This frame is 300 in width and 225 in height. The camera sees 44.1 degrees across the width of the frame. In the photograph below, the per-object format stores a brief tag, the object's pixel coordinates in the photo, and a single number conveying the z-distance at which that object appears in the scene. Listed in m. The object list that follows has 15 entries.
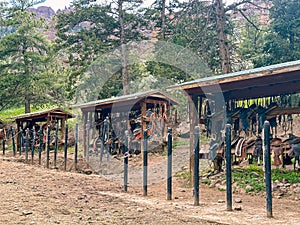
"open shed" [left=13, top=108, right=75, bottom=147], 19.69
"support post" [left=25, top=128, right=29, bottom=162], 14.43
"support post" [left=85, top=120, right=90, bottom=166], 14.50
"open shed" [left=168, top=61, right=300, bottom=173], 7.51
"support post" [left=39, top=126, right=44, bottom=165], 13.29
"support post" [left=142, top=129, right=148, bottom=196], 7.52
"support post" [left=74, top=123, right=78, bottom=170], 11.83
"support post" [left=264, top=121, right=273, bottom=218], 5.39
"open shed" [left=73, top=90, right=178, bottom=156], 14.91
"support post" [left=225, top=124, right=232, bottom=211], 5.91
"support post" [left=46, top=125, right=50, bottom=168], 12.52
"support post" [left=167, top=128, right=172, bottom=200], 6.95
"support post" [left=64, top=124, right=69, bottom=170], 11.80
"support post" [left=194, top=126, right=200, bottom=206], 6.44
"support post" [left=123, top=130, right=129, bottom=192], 8.24
